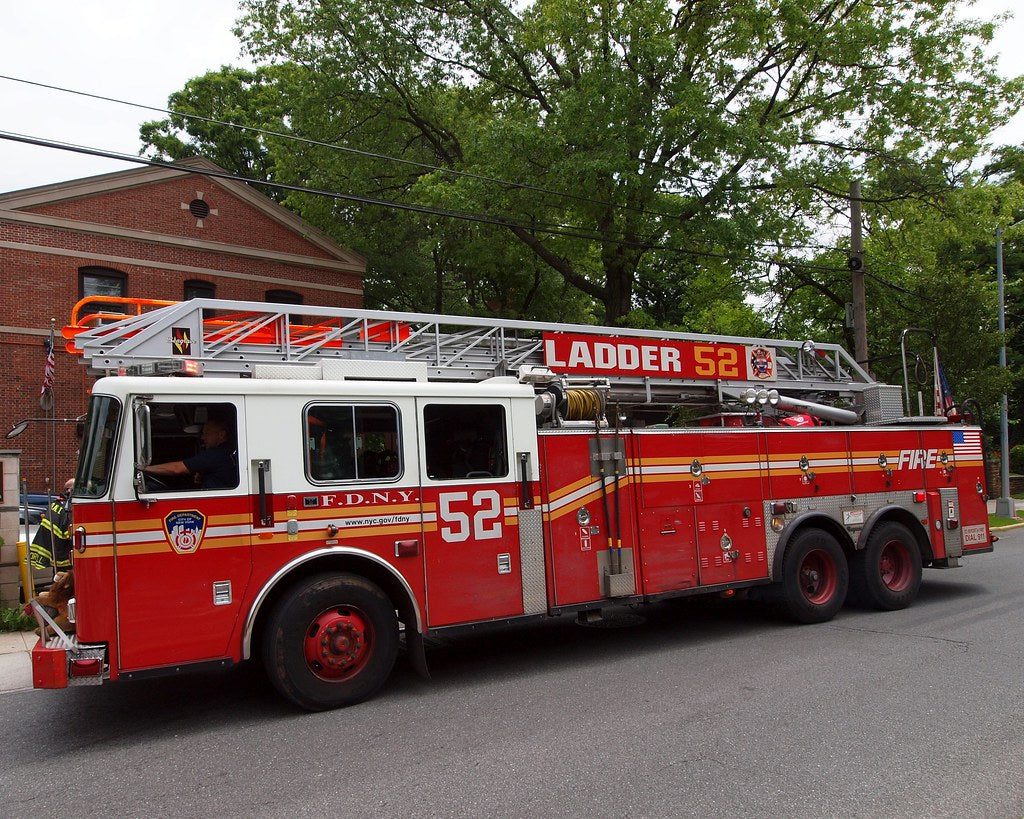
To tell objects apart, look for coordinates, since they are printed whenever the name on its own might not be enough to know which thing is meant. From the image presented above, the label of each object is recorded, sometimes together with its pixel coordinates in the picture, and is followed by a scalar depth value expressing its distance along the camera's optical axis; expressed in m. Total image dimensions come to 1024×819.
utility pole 16.12
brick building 18.06
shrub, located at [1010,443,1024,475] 30.30
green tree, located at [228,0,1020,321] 15.19
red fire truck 5.31
